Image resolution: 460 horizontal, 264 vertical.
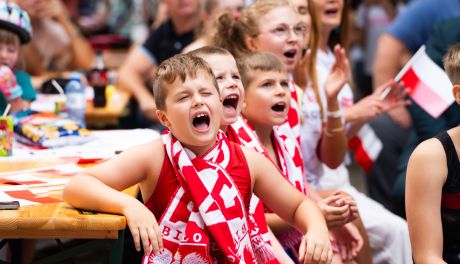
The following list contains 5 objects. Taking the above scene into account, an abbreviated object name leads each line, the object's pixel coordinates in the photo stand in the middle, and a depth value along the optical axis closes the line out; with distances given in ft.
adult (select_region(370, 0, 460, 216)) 35.94
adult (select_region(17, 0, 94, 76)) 41.11
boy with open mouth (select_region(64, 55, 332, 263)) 17.88
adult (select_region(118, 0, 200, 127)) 40.27
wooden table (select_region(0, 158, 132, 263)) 17.46
